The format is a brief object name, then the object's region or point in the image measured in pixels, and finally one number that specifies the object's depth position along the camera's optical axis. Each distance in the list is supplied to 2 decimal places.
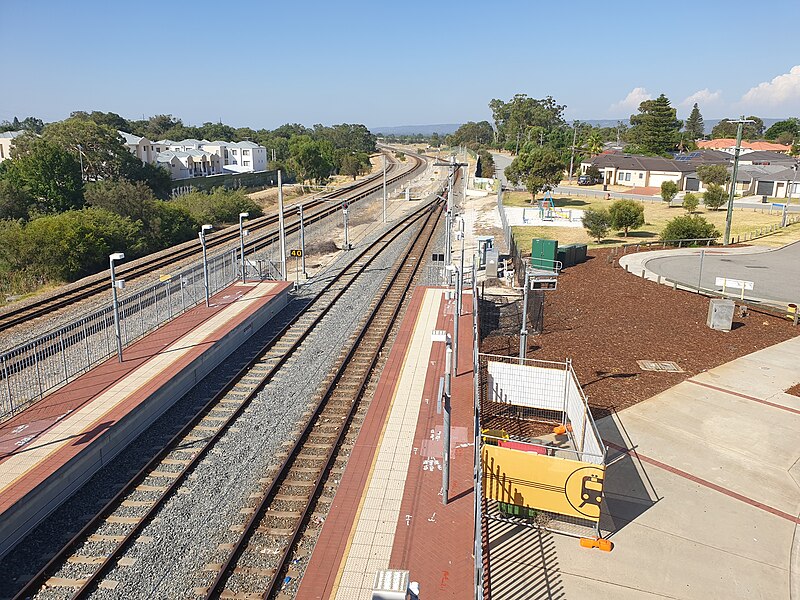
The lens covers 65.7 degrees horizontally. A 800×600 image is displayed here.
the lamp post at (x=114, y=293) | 14.51
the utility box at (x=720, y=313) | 20.28
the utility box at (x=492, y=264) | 27.12
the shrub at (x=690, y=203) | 48.03
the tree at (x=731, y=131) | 150.73
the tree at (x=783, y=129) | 136.25
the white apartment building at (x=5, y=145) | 78.71
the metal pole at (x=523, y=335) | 14.90
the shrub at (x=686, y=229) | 36.19
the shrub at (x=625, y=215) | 38.00
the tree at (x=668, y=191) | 54.69
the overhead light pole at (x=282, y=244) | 25.44
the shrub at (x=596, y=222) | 36.53
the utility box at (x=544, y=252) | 29.31
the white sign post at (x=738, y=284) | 22.08
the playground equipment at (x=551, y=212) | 47.00
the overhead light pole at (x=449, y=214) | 24.88
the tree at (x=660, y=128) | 100.44
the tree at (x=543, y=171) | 53.97
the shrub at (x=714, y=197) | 50.28
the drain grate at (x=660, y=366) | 17.16
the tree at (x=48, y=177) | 46.28
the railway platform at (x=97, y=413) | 9.97
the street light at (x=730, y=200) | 33.00
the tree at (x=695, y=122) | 165.00
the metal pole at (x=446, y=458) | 9.39
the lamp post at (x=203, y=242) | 19.83
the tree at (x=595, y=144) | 91.69
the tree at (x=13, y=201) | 41.25
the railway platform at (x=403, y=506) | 8.25
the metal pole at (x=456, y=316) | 14.30
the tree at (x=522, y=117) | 141.12
